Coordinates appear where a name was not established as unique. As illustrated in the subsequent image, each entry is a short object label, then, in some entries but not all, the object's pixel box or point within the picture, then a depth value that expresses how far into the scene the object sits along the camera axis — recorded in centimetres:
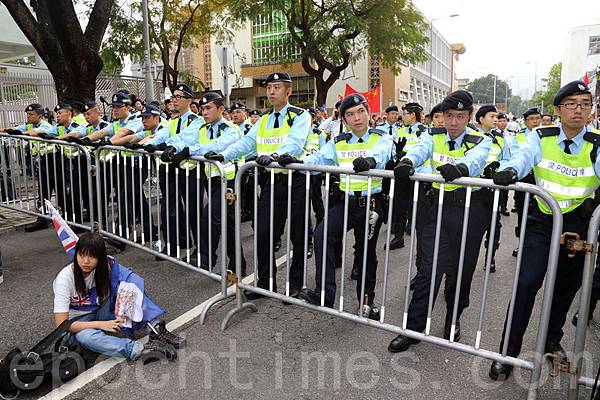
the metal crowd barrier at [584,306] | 257
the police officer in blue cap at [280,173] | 445
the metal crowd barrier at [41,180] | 620
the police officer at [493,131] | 599
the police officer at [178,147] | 505
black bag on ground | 294
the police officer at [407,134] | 645
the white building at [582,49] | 5891
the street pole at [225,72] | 1032
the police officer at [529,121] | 787
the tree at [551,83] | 8114
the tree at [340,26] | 1928
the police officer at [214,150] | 490
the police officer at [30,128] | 701
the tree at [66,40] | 999
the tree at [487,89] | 12456
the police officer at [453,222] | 357
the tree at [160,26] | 2025
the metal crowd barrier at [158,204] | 446
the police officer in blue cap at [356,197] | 389
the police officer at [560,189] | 306
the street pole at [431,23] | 3706
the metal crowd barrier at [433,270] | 273
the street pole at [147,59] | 1450
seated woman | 334
